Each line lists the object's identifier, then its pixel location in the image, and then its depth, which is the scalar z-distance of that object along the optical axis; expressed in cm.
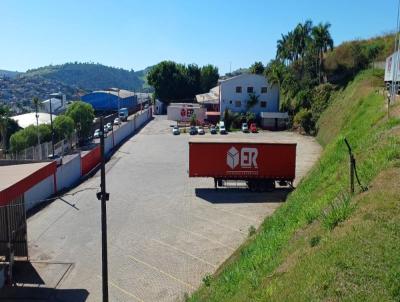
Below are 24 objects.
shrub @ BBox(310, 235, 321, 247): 1167
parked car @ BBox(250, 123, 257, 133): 6638
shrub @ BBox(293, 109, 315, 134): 6334
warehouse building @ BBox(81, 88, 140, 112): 10319
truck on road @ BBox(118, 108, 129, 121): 8093
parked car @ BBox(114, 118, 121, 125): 7379
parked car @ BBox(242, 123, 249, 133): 6681
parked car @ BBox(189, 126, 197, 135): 6638
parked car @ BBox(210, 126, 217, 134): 6618
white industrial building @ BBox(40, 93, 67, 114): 10138
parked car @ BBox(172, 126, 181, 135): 6569
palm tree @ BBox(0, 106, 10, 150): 5200
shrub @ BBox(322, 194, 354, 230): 1236
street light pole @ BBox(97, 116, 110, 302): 1268
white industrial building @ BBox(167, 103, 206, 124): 7850
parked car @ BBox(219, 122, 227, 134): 6602
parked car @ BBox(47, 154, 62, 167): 3595
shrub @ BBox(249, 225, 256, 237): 2180
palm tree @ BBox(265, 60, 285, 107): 7381
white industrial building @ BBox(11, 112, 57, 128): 6950
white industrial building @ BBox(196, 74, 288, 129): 7475
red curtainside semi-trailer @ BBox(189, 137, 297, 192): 3322
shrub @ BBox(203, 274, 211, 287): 1587
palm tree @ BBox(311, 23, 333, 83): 6925
